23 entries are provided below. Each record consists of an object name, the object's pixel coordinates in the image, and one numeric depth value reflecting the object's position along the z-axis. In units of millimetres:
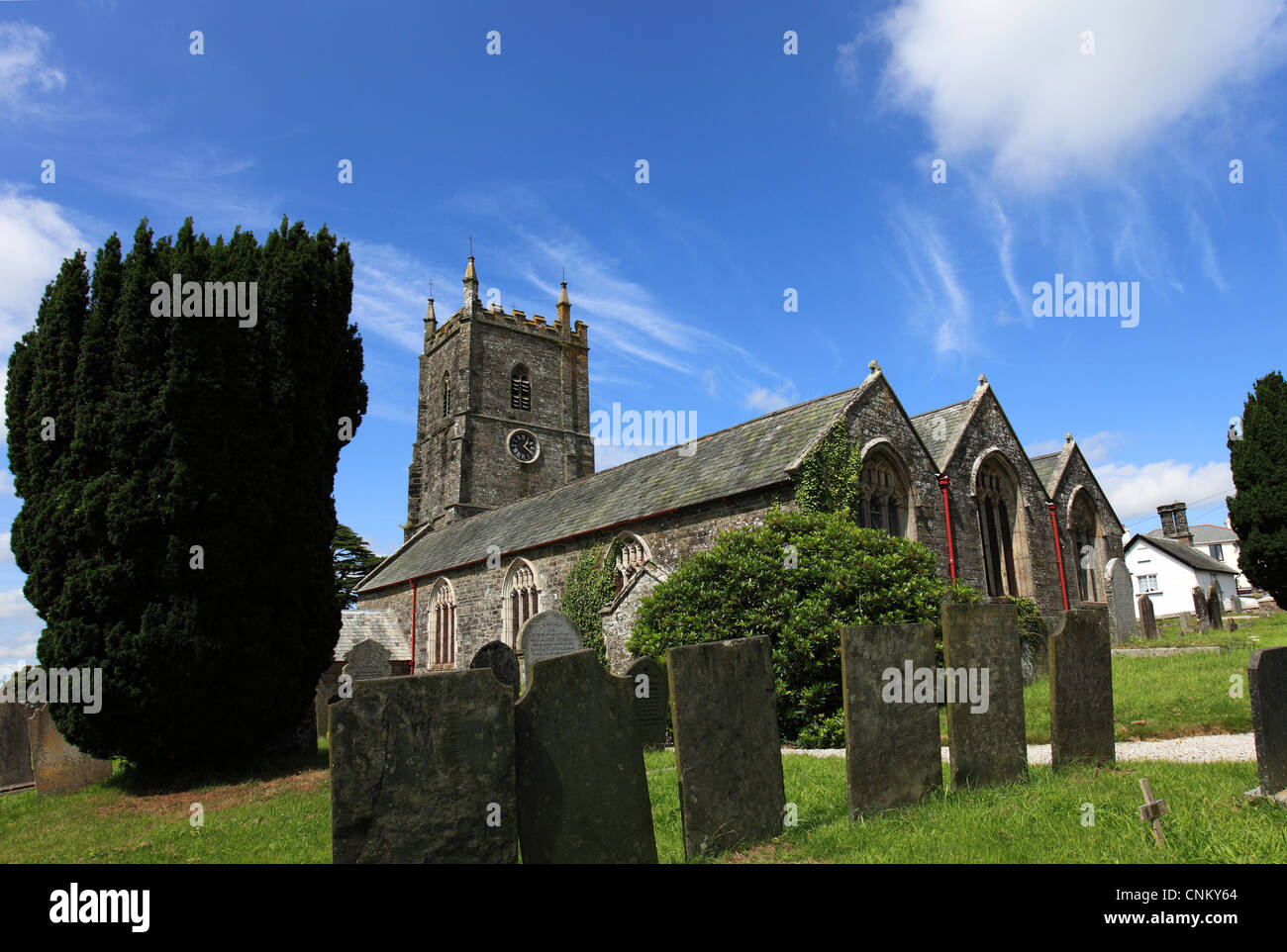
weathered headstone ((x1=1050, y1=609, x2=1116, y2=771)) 6582
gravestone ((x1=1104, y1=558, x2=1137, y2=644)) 21125
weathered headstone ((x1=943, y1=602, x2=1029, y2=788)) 6105
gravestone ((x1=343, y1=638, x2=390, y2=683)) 18031
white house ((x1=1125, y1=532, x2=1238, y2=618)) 45531
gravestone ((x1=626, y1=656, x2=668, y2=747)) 10930
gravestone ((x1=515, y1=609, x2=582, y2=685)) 13211
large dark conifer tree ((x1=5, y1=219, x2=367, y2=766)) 9711
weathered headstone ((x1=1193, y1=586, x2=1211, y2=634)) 24656
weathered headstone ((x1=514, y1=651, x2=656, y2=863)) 4406
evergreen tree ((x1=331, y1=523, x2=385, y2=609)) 48406
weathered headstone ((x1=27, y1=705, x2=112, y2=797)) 10344
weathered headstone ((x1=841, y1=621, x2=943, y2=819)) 5551
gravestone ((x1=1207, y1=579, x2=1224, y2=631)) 24933
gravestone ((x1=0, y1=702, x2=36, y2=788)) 11680
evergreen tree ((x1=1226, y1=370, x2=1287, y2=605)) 23141
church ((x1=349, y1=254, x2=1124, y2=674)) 16031
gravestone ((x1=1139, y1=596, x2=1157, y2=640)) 21859
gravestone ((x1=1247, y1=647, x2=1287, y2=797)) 5312
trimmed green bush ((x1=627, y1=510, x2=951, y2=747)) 10977
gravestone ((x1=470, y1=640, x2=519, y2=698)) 12710
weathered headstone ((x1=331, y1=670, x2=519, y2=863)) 3936
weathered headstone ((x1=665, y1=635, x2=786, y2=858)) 4949
